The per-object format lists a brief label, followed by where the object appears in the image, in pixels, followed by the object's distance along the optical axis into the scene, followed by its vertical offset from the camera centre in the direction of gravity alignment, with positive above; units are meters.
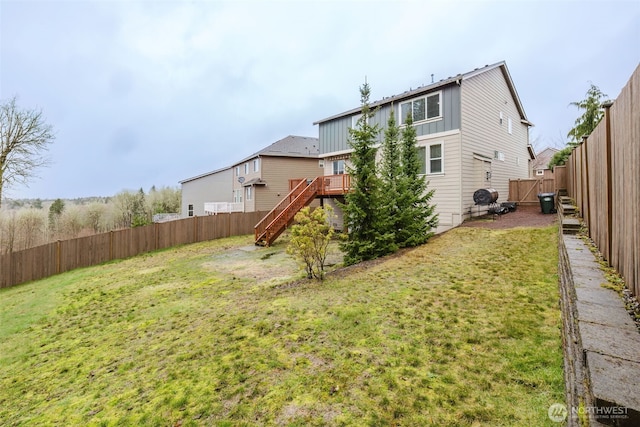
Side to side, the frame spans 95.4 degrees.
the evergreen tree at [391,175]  9.49 +1.34
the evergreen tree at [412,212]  9.84 +0.03
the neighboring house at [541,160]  36.31 +6.82
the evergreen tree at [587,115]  20.78 +6.94
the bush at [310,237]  7.22 -0.58
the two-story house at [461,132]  12.54 +3.75
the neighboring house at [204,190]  32.75 +2.99
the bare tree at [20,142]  18.69 +5.00
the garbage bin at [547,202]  12.61 +0.39
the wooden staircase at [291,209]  14.66 +0.28
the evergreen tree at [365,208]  8.91 +0.16
